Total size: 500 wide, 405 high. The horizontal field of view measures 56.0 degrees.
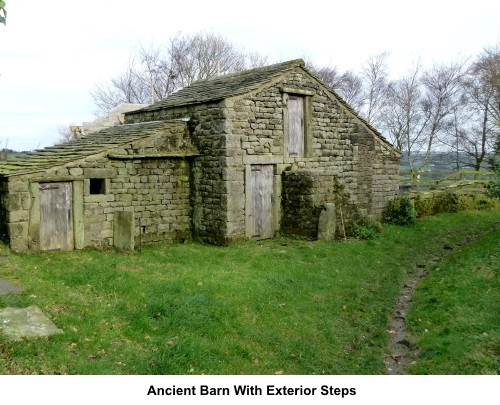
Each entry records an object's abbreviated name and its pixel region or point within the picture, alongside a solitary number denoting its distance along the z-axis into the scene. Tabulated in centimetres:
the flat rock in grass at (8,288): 719
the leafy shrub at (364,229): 1435
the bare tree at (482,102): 2906
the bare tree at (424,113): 3303
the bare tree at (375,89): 3672
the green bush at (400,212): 1698
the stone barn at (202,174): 1101
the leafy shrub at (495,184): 1383
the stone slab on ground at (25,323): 584
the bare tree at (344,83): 3856
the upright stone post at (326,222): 1323
